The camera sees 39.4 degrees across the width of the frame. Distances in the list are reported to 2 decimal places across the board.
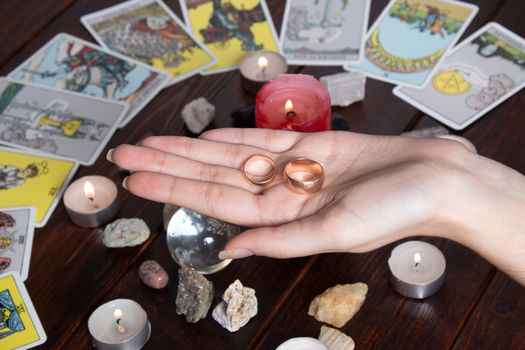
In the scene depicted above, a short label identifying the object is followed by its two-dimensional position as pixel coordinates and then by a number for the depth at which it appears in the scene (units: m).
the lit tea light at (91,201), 1.33
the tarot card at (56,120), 1.51
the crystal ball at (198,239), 1.24
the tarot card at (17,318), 1.18
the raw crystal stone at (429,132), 1.44
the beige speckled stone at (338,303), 1.15
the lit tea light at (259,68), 1.55
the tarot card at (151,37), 1.66
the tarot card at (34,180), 1.40
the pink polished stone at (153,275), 1.22
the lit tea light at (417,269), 1.19
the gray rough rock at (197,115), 1.48
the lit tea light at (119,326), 1.15
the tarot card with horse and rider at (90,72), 1.61
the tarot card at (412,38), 1.61
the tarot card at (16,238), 1.29
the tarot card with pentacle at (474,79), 1.51
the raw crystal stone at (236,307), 1.15
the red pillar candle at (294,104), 1.35
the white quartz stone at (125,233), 1.29
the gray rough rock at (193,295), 1.16
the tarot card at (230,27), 1.68
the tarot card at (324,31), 1.65
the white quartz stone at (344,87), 1.49
